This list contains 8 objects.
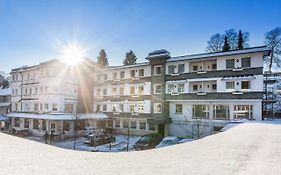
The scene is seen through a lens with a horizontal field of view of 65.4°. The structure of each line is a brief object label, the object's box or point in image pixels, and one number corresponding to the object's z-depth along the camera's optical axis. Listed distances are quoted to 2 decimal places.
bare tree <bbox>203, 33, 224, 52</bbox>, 53.48
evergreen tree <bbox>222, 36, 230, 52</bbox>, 51.34
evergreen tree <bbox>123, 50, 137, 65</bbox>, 64.88
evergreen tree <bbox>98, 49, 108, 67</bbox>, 67.95
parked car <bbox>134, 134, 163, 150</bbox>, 24.56
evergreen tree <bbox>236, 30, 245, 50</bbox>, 51.72
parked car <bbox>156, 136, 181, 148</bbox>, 23.01
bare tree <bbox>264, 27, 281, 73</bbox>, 45.90
